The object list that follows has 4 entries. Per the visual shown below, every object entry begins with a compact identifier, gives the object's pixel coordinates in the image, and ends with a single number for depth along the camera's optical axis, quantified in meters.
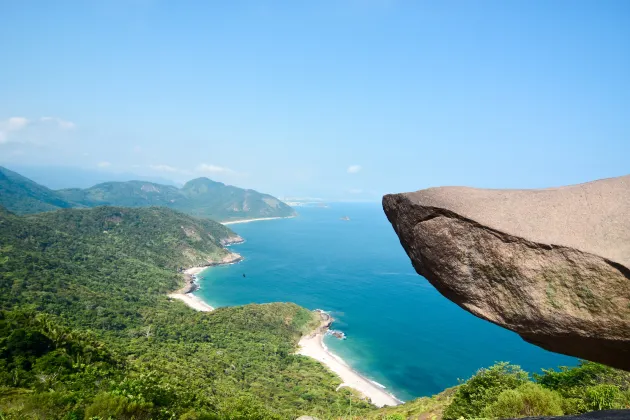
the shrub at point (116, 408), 12.79
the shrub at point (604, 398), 10.27
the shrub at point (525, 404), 10.67
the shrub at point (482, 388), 13.36
